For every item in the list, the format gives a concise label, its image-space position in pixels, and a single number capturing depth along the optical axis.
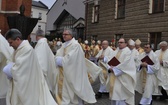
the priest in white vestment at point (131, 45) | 10.09
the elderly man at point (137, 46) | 12.22
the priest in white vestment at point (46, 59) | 6.86
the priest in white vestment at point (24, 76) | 4.40
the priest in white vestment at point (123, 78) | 7.08
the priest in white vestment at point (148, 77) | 8.41
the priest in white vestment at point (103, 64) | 9.37
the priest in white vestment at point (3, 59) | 6.07
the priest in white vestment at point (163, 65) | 9.37
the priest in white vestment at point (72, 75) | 6.38
